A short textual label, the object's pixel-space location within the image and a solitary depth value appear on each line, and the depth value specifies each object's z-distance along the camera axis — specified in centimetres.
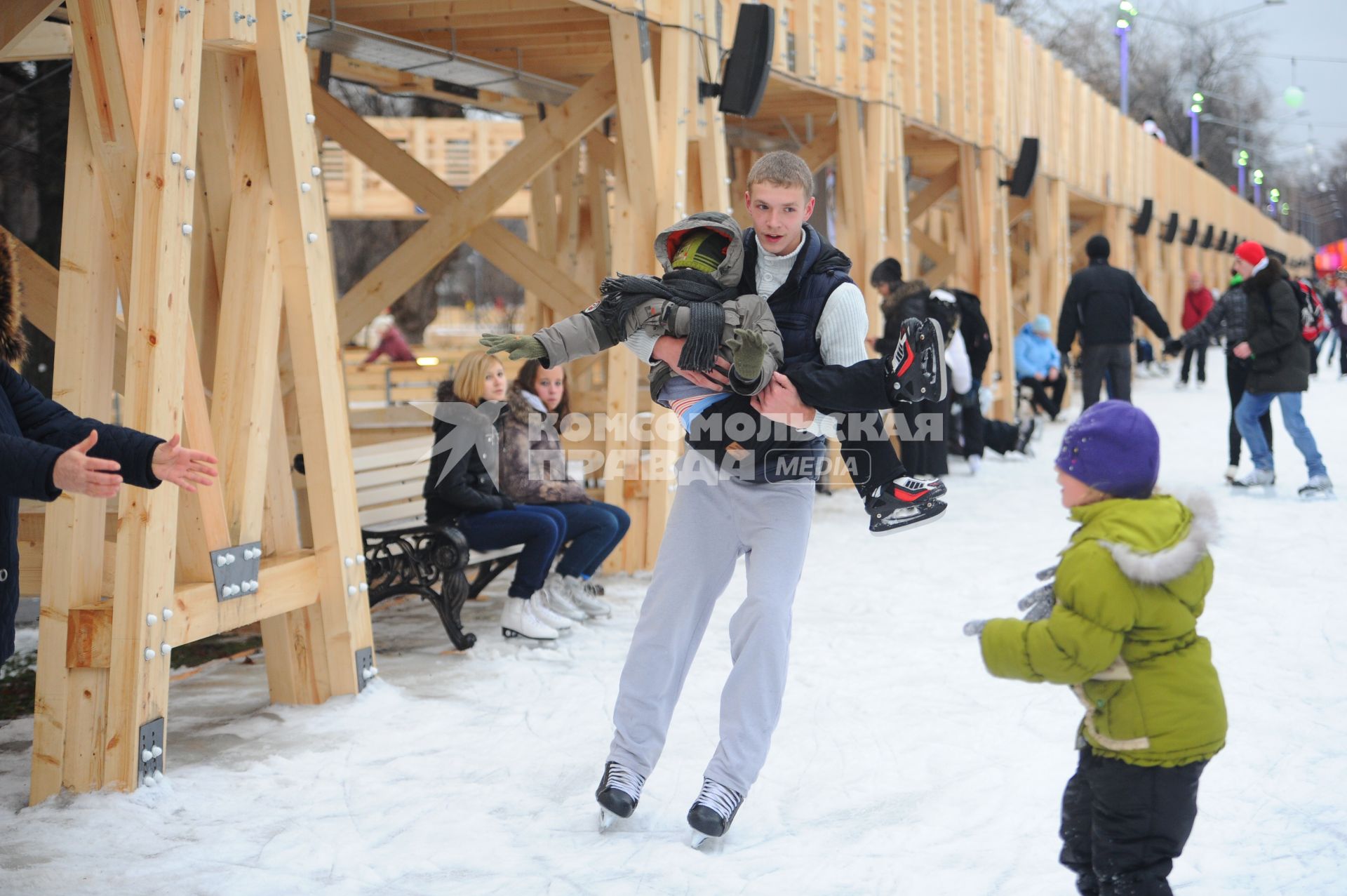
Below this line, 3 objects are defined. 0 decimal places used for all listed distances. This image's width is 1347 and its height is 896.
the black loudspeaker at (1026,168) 1441
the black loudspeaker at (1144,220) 2416
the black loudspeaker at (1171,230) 2700
